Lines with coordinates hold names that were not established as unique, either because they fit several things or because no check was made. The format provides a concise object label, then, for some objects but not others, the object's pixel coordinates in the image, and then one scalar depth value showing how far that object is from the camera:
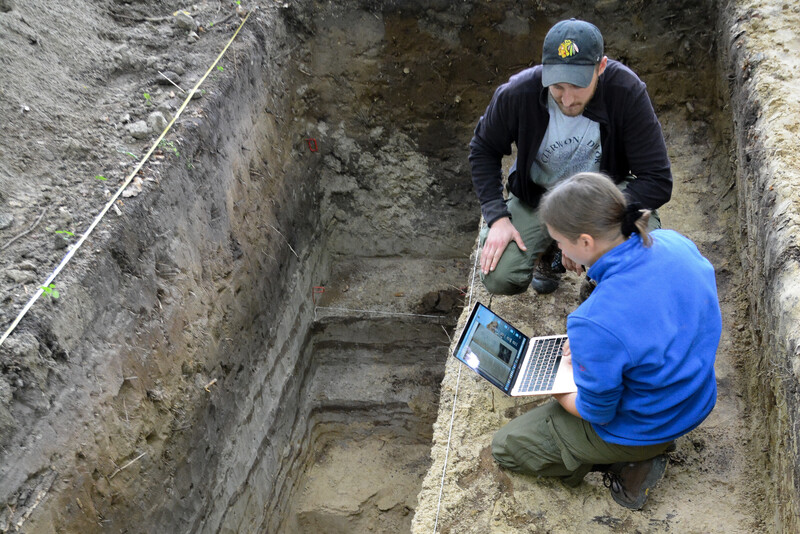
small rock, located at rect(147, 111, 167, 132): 3.05
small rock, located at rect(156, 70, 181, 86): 3.38
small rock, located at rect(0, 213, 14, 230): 2.55
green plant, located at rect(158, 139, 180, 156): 2.97
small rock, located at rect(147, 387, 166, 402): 2.70
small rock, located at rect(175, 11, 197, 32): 3.77
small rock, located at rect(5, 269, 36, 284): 2.32
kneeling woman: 1.70
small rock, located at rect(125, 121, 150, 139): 3.03
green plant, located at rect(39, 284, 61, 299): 2.26
